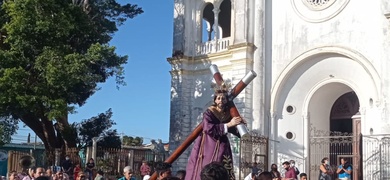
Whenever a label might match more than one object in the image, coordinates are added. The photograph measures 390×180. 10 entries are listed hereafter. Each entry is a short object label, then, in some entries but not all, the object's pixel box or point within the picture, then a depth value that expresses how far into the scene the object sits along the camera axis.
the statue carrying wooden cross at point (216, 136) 7.93
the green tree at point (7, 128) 20.34
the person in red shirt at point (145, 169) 16.61
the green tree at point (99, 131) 23.31
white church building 17.86
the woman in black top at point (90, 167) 18.12
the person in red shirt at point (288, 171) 15.70
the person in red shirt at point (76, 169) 17.20
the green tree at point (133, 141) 37.81
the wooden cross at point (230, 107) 8.24
